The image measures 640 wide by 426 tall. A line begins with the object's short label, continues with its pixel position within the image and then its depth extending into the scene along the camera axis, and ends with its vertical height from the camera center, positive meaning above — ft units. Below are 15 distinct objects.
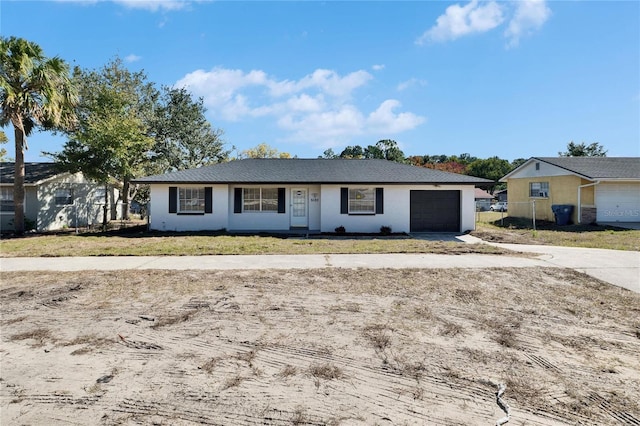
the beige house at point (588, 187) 60.13 +3.72
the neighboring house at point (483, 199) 159.06 +4.53
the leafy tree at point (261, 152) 159.84 +27.34
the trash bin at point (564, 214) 61.52 -1.11
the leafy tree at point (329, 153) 251.60 +41.09
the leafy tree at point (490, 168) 200.34 +23.97
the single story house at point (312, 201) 50.24 +1.37
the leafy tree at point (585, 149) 144.77 +24.37
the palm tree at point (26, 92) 44.57 +16.15
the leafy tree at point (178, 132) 83.71 +19.91
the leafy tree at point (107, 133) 56.29 +13.03
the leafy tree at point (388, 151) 196.85 +34.42
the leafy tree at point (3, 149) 91.36 +18.08
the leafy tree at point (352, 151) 245.04 +42.40
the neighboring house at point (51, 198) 56.44 +2.53
